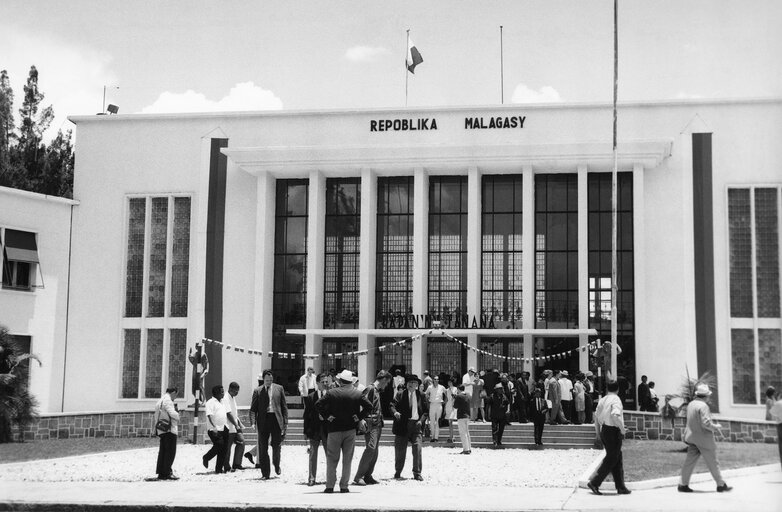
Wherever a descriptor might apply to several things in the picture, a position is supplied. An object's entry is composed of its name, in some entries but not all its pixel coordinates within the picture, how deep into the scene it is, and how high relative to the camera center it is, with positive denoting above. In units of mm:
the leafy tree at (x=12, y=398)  24953 -2083
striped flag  36281 +9334
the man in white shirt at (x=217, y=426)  18688 -2019
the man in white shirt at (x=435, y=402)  25641 -2104
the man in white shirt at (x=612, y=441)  15188 -1787
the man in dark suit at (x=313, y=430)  16812 -1869
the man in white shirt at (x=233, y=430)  18938 -2123
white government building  33250 +2462
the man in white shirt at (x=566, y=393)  28062 -1994
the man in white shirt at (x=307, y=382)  30511 -1946
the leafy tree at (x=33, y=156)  47844 +7813
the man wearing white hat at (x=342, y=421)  15586 -1575
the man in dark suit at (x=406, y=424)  17922 -1866
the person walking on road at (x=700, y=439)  14867 -1711
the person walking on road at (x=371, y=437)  16703 -1967
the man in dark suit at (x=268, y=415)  17750 -1714
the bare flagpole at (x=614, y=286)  27964 +1020
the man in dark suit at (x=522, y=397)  28375 -2145
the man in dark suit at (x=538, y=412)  24750 -2233
